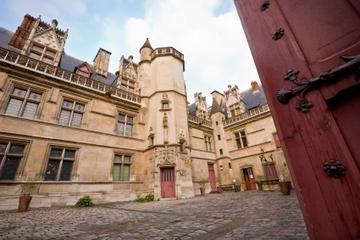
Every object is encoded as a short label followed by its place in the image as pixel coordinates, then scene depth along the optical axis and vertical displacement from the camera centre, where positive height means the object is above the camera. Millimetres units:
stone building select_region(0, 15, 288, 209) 8633 +3950
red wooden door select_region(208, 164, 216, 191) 15742 +1058
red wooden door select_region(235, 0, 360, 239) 1014 +494
